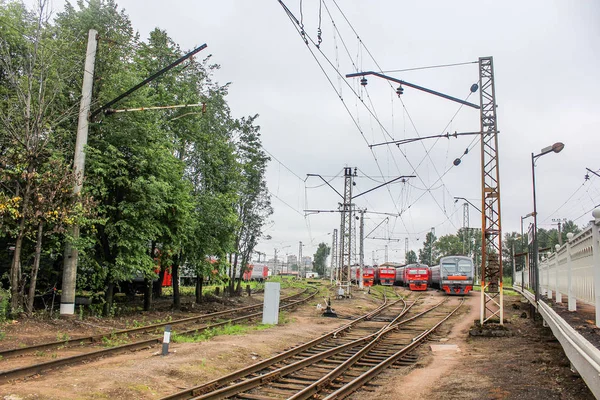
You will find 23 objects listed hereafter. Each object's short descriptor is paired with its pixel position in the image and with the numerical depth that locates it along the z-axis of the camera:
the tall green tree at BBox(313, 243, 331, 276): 143.50
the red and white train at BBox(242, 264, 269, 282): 74.25
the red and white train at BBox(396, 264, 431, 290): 43.88
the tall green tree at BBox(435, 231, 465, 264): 108.62
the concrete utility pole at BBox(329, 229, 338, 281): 50.06
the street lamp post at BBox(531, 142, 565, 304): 15.96
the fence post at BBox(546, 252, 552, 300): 21.37
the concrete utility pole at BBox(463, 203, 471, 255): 50.51
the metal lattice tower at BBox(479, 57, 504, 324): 16.92
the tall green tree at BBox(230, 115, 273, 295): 32.97
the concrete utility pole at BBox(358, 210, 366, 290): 40.34
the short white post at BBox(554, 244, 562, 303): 16.98
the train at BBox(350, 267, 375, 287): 53.89
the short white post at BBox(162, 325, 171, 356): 11.42
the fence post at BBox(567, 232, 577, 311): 13.01
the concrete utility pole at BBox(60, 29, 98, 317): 15.22
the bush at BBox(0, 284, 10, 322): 13.65
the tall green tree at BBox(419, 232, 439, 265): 122.84
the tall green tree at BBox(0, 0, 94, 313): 14.14
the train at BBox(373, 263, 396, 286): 51.59
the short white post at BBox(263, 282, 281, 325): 18.89
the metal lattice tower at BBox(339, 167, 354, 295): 32.50
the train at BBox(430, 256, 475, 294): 37.31
